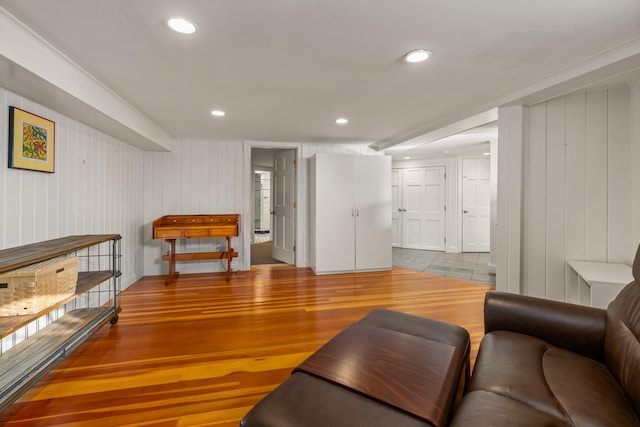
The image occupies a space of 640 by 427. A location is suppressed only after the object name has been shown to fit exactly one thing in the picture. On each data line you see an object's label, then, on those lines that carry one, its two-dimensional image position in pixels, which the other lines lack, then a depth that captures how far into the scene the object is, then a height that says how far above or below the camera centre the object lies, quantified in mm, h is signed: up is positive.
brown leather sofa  927 -646
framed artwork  1959 +507
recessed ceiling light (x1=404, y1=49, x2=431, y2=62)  1884 +1046
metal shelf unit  1516 -856
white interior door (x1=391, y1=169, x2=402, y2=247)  7008 +63
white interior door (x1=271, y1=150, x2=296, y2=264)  5043 +90
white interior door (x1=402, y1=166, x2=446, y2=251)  6531 +62
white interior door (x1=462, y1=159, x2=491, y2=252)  6309 +125
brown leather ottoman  936 -664
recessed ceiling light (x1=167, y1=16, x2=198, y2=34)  1547 +1031
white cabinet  4488 -40
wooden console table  3834 -276
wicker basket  1636 -467
